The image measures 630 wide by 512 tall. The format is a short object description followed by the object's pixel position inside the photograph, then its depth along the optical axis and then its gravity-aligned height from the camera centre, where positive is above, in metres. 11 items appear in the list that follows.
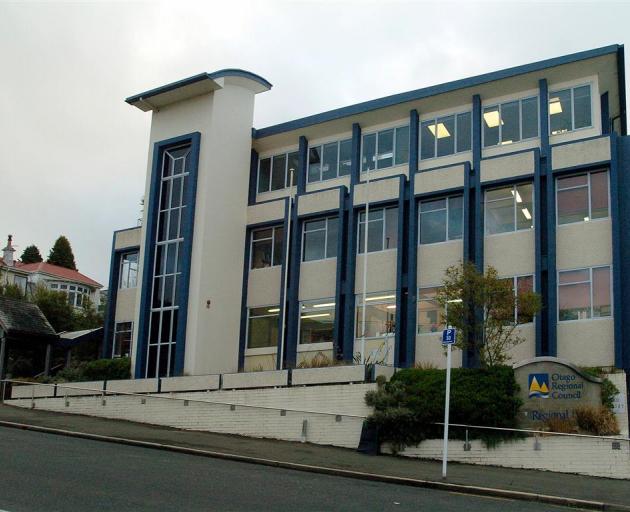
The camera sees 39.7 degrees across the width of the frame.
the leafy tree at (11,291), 50.62 +7.05
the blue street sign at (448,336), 19.42 +2.10
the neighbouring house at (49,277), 76.50 +12.15
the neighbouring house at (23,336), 35.56 +3.20
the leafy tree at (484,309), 25.52 +3.62
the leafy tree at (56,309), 48.69 +5.88
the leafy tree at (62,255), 91.50 +16.65
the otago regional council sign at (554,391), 22.86 +1.21
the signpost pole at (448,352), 18.48 +1.73
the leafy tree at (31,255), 94.64 +17.06
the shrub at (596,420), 21.77 +0.45
